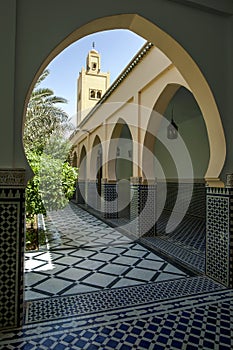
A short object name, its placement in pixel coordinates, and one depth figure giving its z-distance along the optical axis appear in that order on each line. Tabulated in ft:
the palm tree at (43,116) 19.76
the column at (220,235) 7.19
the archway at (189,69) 6.60
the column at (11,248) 5.25
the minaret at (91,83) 44.78
